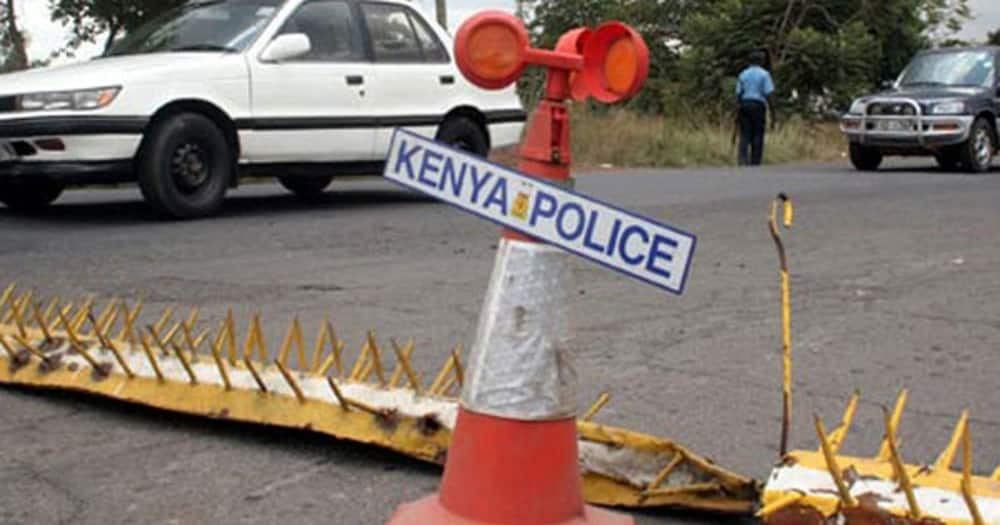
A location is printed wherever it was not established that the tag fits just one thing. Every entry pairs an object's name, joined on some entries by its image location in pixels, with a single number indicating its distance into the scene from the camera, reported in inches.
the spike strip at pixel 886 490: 95.0
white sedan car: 310.2
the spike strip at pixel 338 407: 113.4
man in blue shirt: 714.8
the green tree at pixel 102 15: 1079.6
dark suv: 649.6
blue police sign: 95.2
